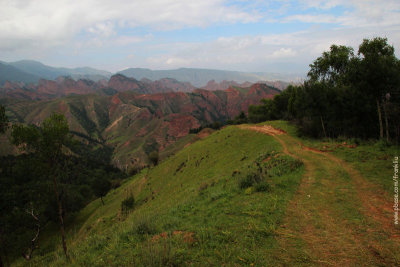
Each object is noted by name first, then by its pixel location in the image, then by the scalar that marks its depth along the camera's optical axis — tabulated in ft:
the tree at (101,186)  219.02
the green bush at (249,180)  44.81
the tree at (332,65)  138.21
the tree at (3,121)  49.83
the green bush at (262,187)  40.09
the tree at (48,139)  58.03
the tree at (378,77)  68.74
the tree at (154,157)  264.70
